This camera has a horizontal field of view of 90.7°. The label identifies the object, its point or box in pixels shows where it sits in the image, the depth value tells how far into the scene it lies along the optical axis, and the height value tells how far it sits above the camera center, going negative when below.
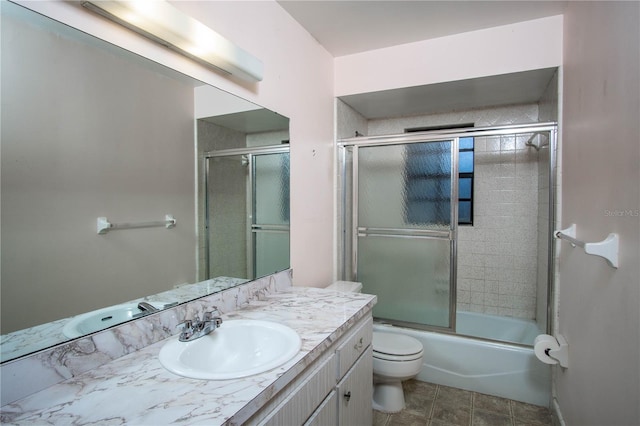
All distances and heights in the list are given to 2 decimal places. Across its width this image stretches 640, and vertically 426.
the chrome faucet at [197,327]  1.09 -0.44
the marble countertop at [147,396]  0.69 -0.46
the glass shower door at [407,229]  2.33 -0.19
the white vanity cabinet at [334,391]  0.92 -0.67
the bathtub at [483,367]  2.09 -1.14
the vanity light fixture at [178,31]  0.98 +0.62
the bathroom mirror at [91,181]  0.80 +0.08
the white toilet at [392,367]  1.97 -1.02
